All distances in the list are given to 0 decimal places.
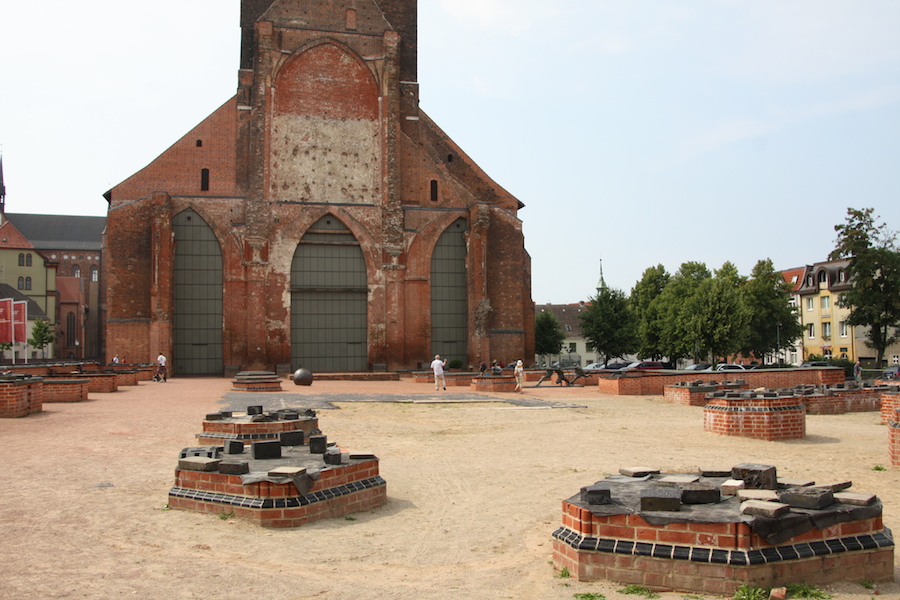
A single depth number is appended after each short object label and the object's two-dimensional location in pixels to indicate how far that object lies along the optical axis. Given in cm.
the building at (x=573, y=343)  9569
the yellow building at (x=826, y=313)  5884
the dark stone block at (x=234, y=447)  791
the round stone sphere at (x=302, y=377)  2834
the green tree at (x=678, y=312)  4891
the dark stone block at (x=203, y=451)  780
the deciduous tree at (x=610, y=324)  6069
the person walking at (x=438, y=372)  2636
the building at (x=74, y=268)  8000
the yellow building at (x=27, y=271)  7738
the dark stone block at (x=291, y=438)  851
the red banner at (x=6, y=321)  3186
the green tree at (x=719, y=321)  4409
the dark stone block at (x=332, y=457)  732
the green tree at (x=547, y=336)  7262
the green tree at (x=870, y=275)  4434
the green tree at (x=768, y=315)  5444
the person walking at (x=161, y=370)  3075
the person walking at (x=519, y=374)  2611
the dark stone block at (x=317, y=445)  802
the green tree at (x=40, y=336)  6512
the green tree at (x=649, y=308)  6216
